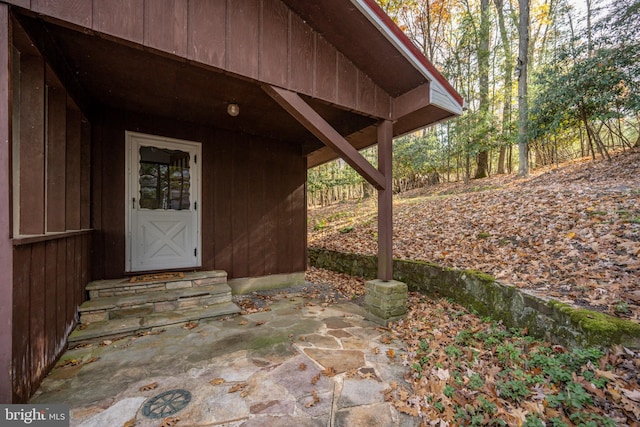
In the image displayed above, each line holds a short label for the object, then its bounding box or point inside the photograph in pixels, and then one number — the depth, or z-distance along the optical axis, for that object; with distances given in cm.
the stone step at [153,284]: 341
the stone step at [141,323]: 285
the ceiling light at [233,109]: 363
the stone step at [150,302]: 314
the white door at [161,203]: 397
